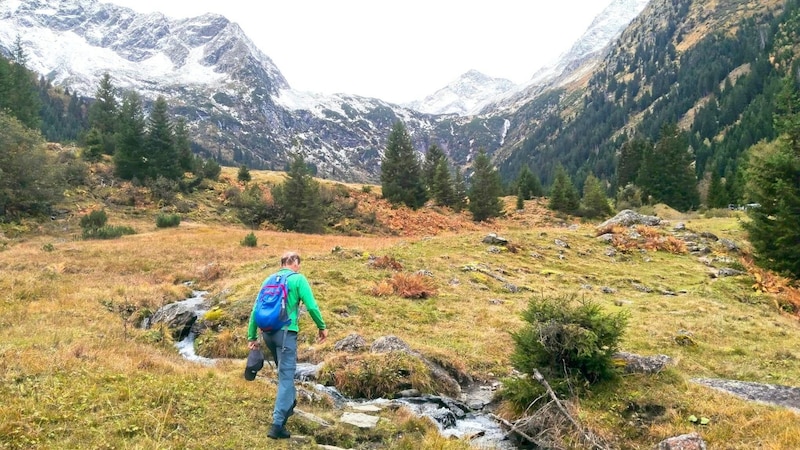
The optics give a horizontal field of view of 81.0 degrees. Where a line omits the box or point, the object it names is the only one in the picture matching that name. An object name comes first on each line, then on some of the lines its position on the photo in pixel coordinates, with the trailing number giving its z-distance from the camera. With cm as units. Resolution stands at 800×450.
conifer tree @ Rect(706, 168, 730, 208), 6600
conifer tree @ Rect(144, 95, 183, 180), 5169
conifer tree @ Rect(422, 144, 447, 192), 6569
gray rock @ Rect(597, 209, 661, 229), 3775
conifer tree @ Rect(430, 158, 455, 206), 5875
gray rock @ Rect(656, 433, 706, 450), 721
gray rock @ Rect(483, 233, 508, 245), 2939
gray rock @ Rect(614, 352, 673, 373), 970
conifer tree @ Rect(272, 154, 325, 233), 4569
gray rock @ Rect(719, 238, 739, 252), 3159
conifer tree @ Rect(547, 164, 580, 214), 5978
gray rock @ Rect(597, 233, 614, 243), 3309
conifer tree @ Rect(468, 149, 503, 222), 5381
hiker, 738
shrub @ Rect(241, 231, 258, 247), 3105
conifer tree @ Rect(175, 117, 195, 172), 5822
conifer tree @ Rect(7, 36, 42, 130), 6006
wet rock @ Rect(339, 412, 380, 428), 838
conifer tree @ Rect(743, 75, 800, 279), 2212
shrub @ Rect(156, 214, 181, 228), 3981
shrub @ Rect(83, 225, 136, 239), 3372
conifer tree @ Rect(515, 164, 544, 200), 7206
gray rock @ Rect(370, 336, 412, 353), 1196
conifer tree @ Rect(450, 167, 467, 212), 5897
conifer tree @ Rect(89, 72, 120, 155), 6768
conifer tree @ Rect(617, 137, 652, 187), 7806
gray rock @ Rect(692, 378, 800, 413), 910
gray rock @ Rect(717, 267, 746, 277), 2581
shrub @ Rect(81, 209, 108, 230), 3725
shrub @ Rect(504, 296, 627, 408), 930
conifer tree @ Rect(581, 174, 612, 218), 5941
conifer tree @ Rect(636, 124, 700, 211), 6375
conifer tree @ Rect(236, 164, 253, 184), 6328
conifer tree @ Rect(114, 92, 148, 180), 5056
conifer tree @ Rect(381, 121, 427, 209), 5750
